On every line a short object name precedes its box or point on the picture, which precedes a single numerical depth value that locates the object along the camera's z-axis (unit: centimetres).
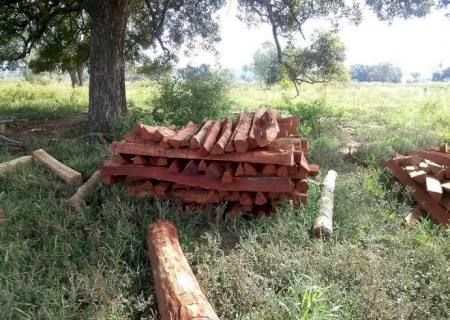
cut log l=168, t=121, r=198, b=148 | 459
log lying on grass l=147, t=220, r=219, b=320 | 254
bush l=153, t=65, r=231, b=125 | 954
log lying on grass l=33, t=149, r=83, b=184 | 541
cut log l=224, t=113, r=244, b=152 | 442
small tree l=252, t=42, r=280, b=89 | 5125
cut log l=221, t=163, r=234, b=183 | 444
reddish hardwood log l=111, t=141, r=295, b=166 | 435
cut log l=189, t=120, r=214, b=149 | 453
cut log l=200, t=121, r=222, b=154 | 446
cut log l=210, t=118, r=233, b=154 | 441
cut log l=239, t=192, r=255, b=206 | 450
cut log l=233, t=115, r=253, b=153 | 436
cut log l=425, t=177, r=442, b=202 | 465
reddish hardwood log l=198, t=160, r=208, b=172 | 454
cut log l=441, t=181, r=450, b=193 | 474
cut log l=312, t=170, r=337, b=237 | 407
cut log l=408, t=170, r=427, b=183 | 513
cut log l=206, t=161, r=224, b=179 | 450
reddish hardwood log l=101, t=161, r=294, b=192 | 443
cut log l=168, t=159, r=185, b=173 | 467
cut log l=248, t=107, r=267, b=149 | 444
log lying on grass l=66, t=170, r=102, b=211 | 453
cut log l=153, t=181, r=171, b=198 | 476
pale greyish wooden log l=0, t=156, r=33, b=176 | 568
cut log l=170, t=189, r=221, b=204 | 458
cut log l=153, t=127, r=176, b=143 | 470
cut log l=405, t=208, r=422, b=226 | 449
